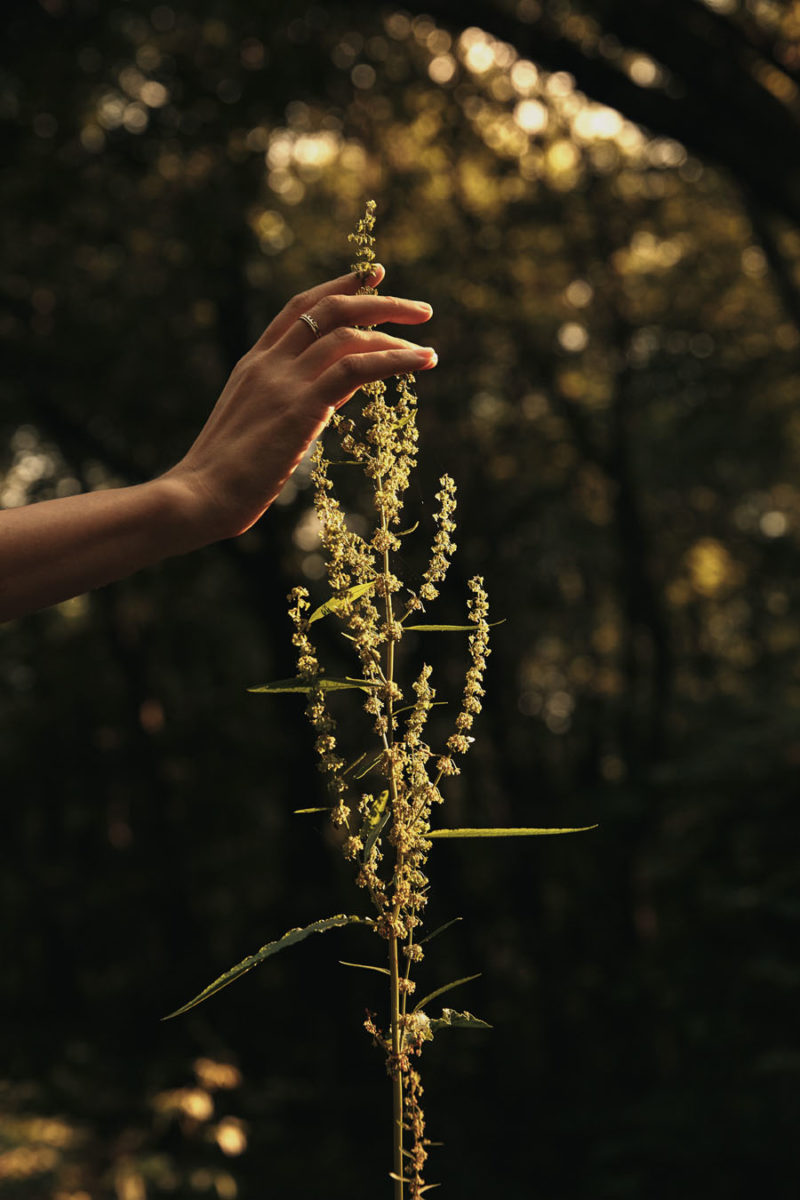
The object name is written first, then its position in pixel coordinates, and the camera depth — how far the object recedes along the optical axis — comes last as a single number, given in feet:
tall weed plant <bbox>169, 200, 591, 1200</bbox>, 3.97
